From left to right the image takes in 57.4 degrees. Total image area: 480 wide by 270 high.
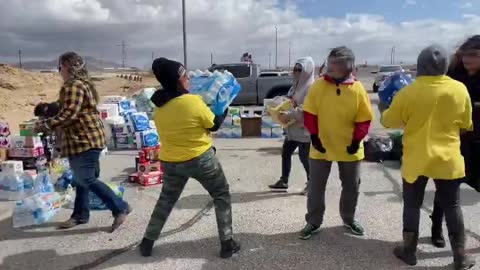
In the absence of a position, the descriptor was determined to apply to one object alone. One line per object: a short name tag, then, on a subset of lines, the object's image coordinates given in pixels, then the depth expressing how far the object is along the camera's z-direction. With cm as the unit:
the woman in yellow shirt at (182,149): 340
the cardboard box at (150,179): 590
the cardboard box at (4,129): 623
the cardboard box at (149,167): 601
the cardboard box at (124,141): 871
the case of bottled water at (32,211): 443
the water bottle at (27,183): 534
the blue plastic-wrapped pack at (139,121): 855
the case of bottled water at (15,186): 530
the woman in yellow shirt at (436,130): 314
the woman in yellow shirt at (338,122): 365
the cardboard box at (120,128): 876
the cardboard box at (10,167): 536
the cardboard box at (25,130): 577
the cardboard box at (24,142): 594
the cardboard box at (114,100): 963
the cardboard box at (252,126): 1017
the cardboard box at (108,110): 878
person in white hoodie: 494
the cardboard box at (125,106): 928
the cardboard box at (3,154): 588
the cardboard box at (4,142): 608
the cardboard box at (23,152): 591
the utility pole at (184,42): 1312
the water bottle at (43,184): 508
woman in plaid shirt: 388
